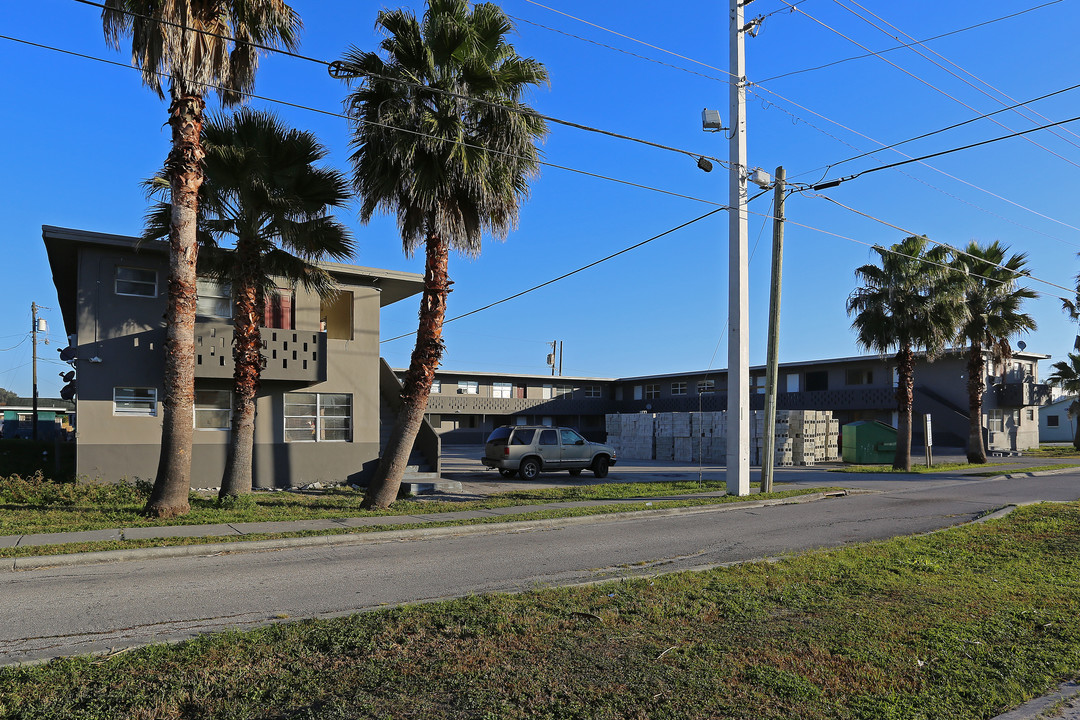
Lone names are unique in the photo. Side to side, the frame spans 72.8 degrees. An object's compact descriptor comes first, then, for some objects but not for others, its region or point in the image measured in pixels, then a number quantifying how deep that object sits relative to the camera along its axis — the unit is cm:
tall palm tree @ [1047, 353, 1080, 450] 4758
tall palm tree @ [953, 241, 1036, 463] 3195
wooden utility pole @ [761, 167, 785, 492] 1850
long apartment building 4725
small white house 7238
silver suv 2431
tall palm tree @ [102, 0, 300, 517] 1284
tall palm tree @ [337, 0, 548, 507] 1459
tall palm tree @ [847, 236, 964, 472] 2822
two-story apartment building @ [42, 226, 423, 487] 1838
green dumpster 3491
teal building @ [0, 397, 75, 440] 5116
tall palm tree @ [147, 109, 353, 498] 1589
